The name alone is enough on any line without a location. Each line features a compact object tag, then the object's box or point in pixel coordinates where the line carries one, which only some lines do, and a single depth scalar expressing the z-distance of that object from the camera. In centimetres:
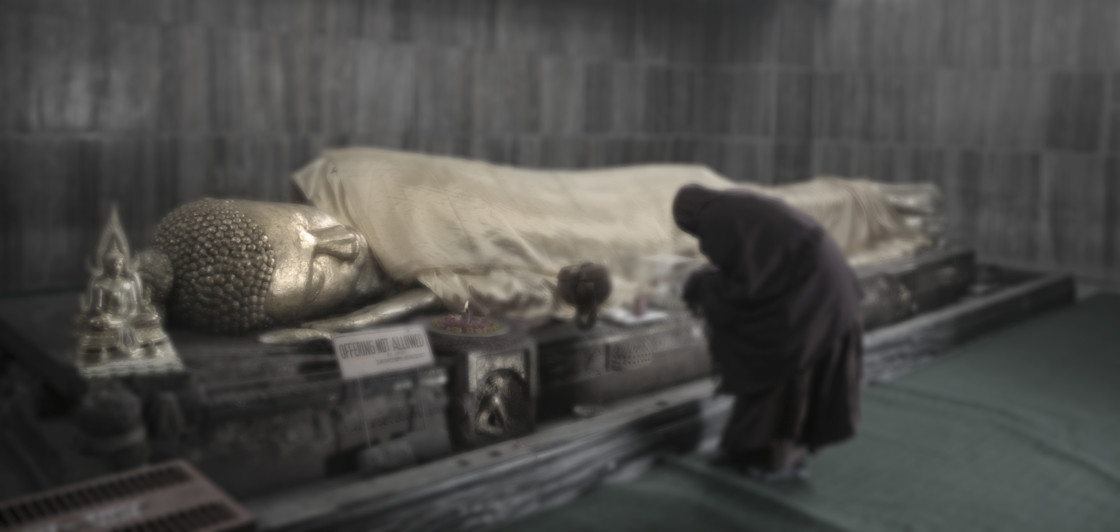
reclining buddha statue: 251
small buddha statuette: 217
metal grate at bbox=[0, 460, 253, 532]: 155
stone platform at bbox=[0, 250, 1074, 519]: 212
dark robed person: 246
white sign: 228
